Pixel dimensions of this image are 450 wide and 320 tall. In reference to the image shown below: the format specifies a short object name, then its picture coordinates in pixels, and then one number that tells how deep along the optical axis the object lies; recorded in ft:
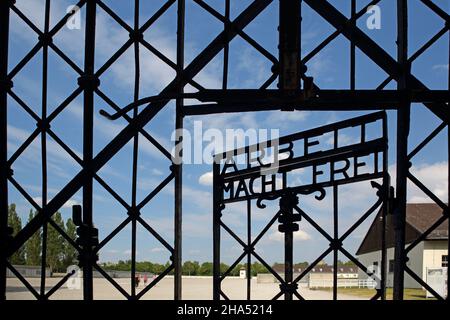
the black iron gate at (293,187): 10.64
